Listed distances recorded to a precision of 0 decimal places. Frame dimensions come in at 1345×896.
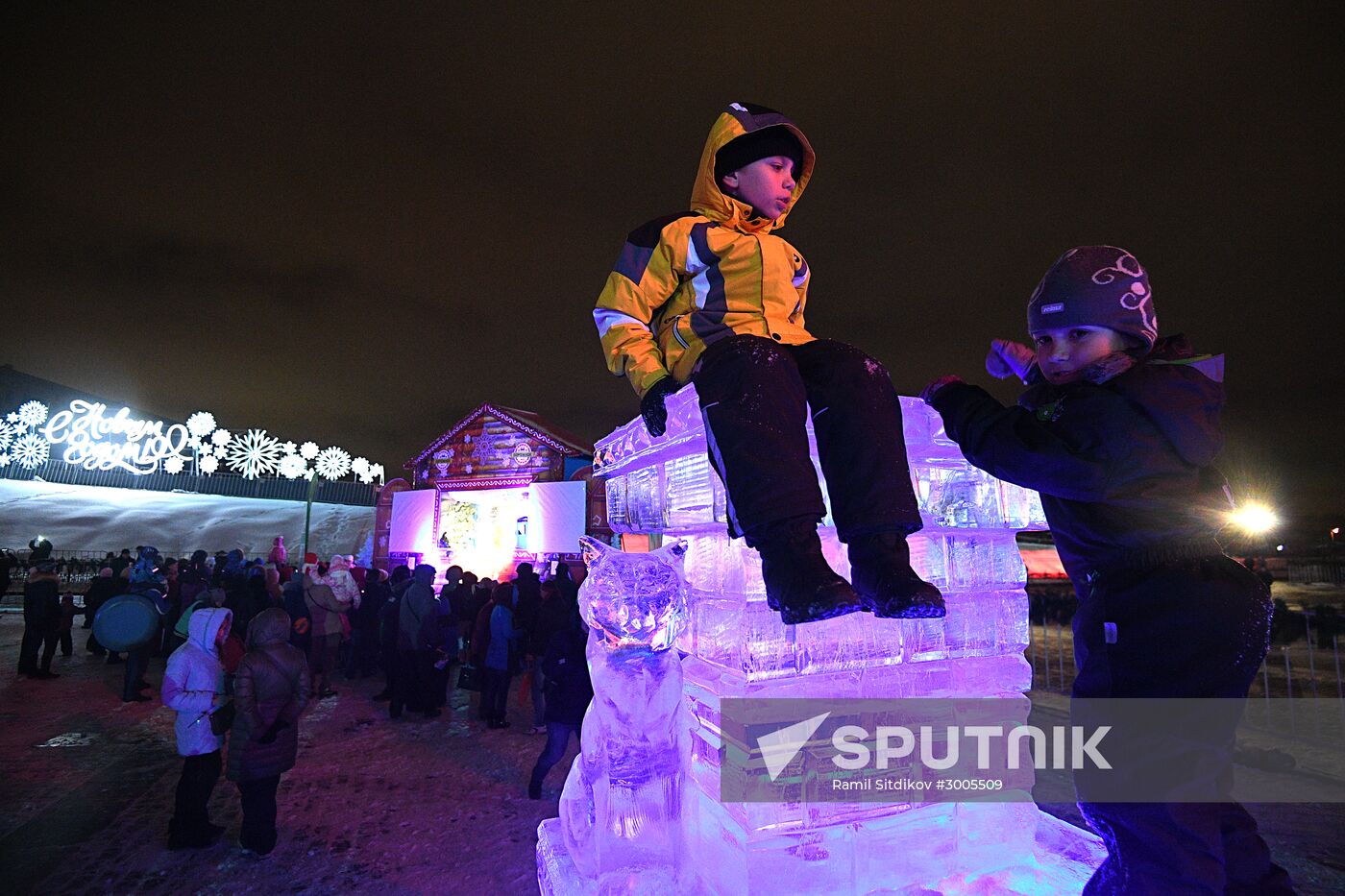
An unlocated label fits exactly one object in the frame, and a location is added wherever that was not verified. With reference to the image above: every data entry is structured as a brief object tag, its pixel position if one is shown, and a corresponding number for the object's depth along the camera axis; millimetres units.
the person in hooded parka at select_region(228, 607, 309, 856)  4363
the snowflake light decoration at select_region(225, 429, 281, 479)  36375
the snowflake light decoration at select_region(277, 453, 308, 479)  35469
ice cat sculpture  2045
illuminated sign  33938
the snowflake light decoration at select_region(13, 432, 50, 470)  33688
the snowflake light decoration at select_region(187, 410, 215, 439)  35875
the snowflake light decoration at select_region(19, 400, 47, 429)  33781
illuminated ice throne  1822
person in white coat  4504
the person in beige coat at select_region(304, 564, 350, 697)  9445
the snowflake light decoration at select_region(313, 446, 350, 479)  35753
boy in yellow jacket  1627
